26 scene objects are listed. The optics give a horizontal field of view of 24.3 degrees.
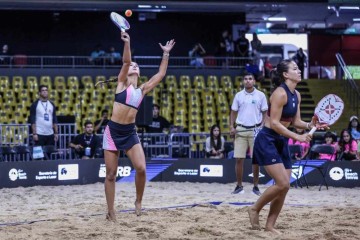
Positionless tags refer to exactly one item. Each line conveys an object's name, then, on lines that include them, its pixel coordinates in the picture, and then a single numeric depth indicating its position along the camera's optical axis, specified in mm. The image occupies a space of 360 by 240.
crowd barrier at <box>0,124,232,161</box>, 18906
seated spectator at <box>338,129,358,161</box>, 18219
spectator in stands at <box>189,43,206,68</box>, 29397
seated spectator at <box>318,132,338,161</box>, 18325
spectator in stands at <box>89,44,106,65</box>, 29297
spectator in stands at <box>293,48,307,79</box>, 31062
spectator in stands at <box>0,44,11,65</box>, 29038
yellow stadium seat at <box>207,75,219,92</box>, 27766
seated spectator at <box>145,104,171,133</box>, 20703
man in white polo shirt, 15164
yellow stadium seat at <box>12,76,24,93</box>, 26561
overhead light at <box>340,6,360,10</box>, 30106
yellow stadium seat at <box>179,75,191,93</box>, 27406
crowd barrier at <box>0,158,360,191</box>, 16812
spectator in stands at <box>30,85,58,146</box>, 17938
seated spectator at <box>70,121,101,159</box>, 18516
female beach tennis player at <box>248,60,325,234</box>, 9805
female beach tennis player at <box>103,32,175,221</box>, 11094
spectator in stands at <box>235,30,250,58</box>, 29828
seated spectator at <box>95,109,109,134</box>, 20297
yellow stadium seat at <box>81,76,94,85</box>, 27406
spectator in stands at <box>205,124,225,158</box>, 18812
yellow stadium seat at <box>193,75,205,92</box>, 27622
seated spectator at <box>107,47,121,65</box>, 29264
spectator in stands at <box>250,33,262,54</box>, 29552
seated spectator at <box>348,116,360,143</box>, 19539
